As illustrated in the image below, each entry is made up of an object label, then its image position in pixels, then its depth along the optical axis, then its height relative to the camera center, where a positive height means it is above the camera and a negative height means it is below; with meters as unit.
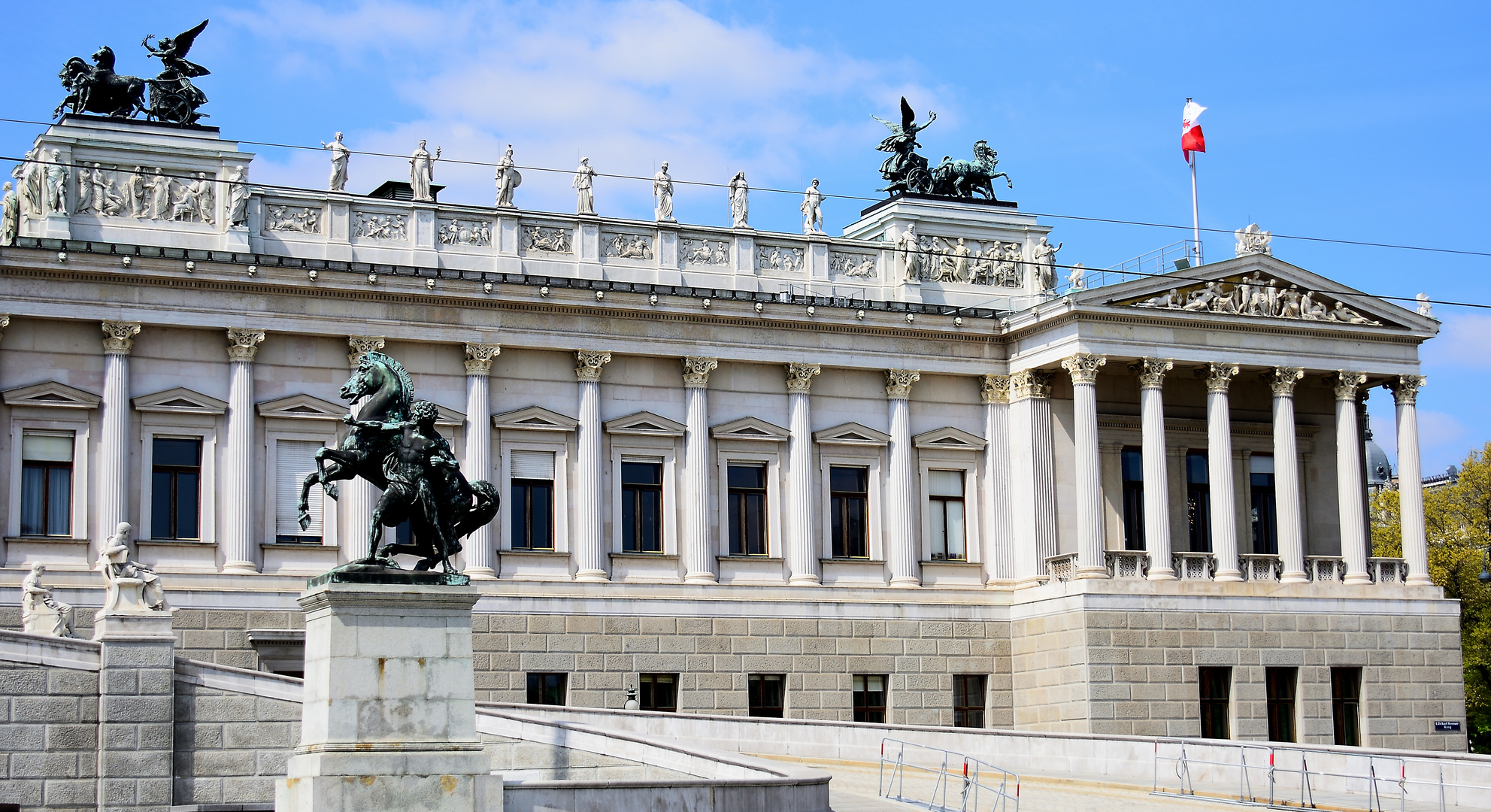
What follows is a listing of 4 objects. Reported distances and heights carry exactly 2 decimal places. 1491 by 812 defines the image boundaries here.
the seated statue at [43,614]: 34.91 -0.34
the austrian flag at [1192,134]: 52.62 +11.66
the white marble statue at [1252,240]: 50.13 +8.39
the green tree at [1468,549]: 71.38 +0.75
